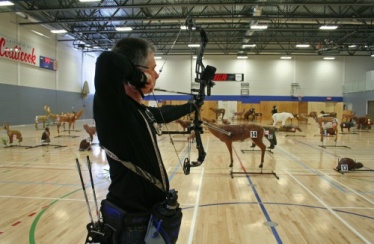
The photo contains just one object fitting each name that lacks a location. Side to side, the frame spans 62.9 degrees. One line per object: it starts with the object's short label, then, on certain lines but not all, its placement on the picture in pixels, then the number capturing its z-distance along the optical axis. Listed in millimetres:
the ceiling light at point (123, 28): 19688
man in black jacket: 1308
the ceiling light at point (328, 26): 19459
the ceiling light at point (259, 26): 19250
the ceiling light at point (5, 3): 14779
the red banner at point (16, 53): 17927
